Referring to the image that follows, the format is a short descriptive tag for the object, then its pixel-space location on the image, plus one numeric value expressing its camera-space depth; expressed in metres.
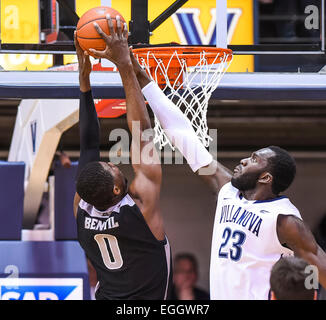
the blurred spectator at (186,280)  14.17
